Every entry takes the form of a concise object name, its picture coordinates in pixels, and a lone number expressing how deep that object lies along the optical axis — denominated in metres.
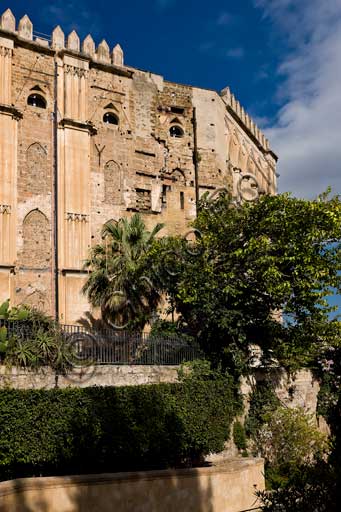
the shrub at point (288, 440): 17.78
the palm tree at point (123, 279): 22.12
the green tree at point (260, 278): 19.52
